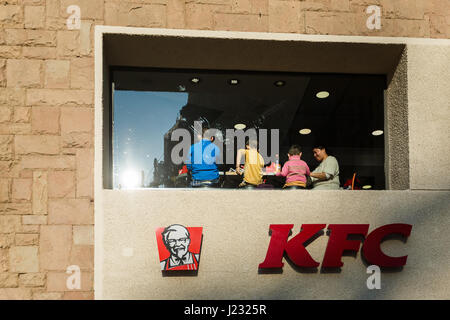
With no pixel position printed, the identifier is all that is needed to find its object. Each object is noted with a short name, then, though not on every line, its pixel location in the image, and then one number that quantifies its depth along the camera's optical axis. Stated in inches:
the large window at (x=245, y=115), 244.8
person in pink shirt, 237.3
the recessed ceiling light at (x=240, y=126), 257.4
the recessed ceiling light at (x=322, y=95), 264.8
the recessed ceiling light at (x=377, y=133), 261.5
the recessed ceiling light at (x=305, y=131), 263.9
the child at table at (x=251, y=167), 243.1
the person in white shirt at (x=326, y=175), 243.1
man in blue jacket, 239.6
